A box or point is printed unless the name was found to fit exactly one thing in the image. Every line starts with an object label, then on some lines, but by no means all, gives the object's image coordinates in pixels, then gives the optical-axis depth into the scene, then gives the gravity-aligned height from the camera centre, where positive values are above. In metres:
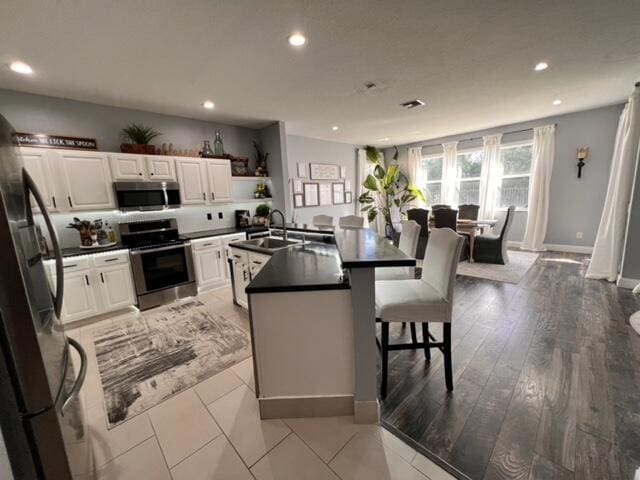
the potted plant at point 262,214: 4.67 -0.24
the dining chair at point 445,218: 4.48 -0.48
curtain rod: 5.27 +1.19
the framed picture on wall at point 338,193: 6.50 +0.10
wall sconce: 4.66 +0.52
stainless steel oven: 3.18 -0.72
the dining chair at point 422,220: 4.70 -0.51
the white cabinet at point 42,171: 2.66 +0.44
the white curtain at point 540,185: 5.04 +0.02
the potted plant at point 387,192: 6.51 +0.05
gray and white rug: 1.85 -1.33
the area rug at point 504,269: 3.92 -1.35
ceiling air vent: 3.61 +1.29
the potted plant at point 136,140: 3.32 +0.90
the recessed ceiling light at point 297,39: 1.98 +1.27
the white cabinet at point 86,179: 2.87 +0.37
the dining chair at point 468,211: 5.52 -0.46
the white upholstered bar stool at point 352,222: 3.66 -0.37
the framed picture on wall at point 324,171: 5.96 +0.63
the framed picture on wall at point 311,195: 5.83 +0.08
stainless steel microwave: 3.18 +0.15
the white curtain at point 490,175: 5.66 +0.30
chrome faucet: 2.77 -0.37
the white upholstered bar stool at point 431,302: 1.65 -0.71
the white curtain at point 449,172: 6.31 +0.48
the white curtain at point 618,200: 3.25 -0.24
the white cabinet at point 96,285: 2.78 -0.86
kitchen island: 1.44 -0.81
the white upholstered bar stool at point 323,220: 4.01 -0.35
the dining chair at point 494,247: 4.45 -1.04
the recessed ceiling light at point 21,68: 2.20 +1.28
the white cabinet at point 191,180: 3.66 +0.36
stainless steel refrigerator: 0.79 -0.48
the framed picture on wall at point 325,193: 6.18 +0.10
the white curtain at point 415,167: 6.93 +0.72
